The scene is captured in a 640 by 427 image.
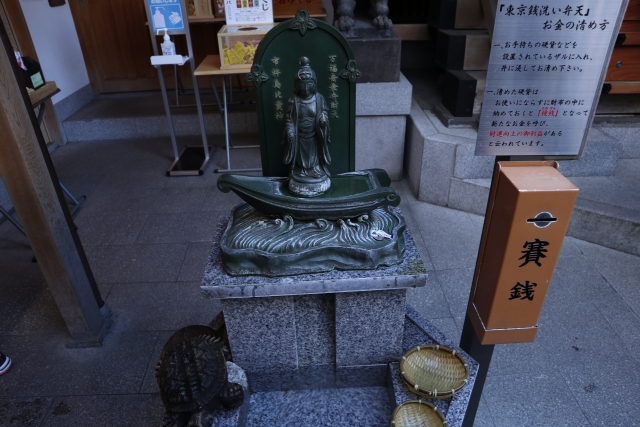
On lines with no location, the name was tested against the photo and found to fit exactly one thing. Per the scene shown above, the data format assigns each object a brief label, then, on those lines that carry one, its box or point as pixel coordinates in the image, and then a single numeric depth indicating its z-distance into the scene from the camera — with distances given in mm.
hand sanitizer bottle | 4645
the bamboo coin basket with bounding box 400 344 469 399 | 2096
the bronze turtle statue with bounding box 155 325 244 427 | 1952
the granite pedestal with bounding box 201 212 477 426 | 2062
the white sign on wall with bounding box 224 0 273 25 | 4605
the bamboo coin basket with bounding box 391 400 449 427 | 1973
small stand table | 4762
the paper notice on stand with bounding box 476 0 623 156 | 1524
